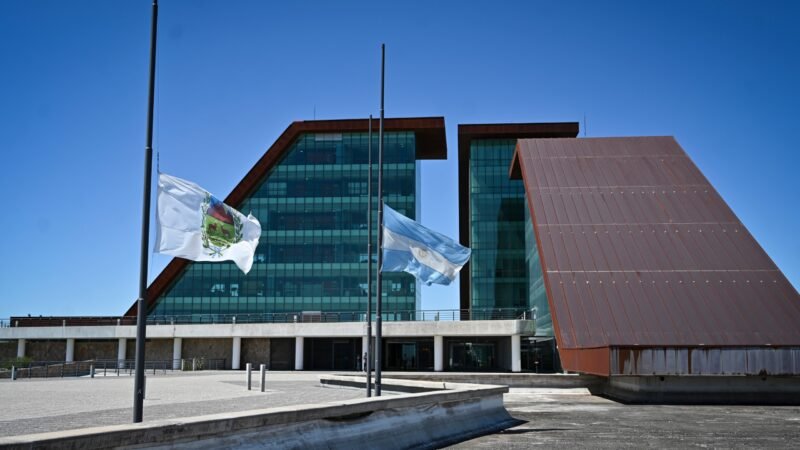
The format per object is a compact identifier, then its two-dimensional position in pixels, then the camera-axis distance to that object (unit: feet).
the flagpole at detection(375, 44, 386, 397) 63.00
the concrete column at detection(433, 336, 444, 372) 181.25
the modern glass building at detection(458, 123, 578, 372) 231.30
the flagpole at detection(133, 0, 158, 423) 36.22
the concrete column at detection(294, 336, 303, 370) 195.31
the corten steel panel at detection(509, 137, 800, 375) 101.35
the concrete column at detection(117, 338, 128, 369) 207.85
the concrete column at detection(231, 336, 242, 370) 199.52
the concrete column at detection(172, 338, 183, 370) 205.67
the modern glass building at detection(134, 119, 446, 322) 231.71
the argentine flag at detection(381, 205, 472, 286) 65.31
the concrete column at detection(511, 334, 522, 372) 173.68
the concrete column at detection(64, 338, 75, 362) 215.31
